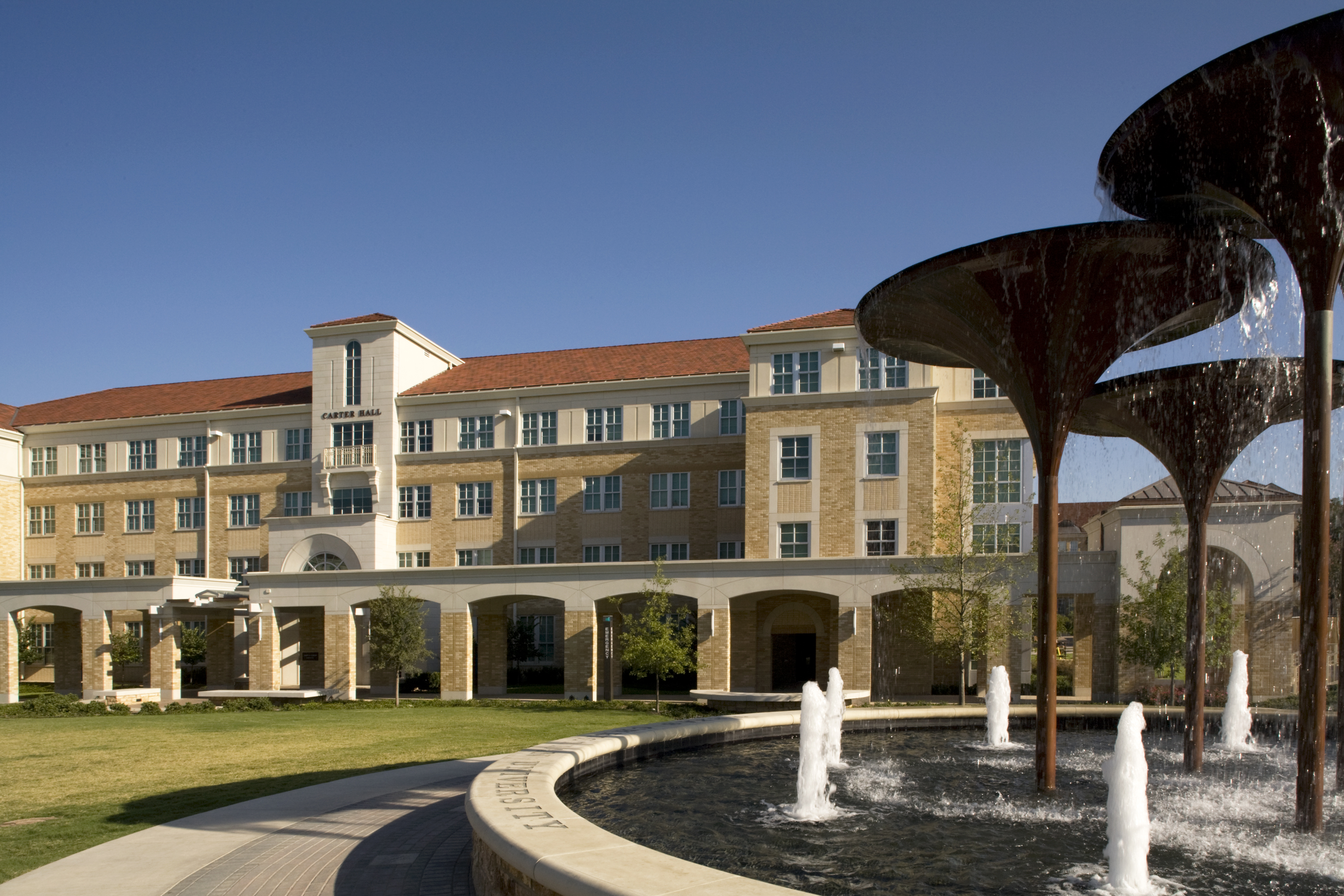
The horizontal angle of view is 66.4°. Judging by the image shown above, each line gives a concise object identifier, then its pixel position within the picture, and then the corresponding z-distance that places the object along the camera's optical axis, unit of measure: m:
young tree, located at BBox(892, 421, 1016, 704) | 30.58
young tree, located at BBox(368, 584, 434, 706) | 37.53
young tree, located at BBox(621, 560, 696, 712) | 32.66
